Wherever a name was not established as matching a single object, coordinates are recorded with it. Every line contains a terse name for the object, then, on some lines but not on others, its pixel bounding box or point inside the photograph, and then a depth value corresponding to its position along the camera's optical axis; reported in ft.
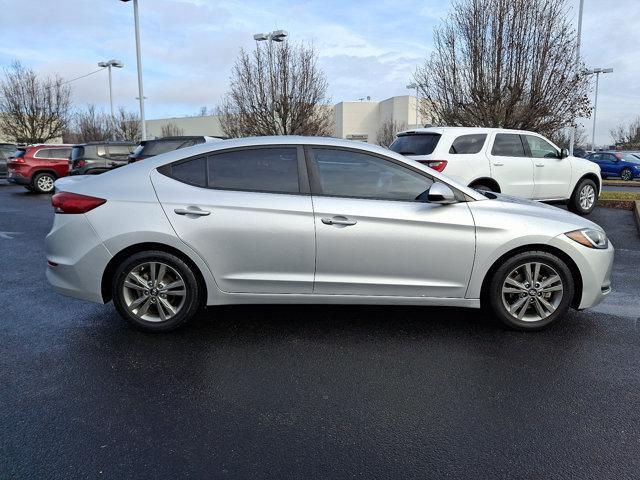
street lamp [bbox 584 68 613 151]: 50.54
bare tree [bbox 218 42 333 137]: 68.28
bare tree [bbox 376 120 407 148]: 176.43
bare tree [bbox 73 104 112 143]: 158.20
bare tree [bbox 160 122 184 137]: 219.61
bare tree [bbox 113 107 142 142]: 157.79
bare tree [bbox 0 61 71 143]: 118.93
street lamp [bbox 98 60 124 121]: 98.97
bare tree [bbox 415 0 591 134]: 45.39
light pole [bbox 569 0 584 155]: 48.44
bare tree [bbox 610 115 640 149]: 181.92
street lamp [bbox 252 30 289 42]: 61.21
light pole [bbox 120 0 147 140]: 64.30
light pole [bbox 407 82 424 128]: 54.15
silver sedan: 13.41
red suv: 58.49
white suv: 29.94
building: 234.58
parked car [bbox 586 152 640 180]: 87.56
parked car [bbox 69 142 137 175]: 54.85
